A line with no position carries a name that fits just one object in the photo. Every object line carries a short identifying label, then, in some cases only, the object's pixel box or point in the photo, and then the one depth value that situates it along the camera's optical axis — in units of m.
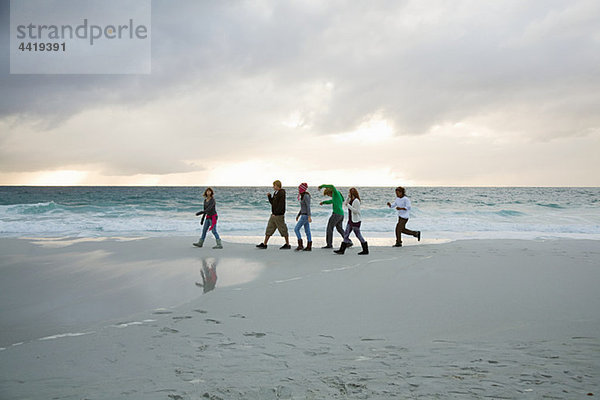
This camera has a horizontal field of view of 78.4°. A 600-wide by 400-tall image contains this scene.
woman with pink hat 10.48
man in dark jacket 10.74
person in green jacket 10.52
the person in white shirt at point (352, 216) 10.01
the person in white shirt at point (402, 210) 11.89
